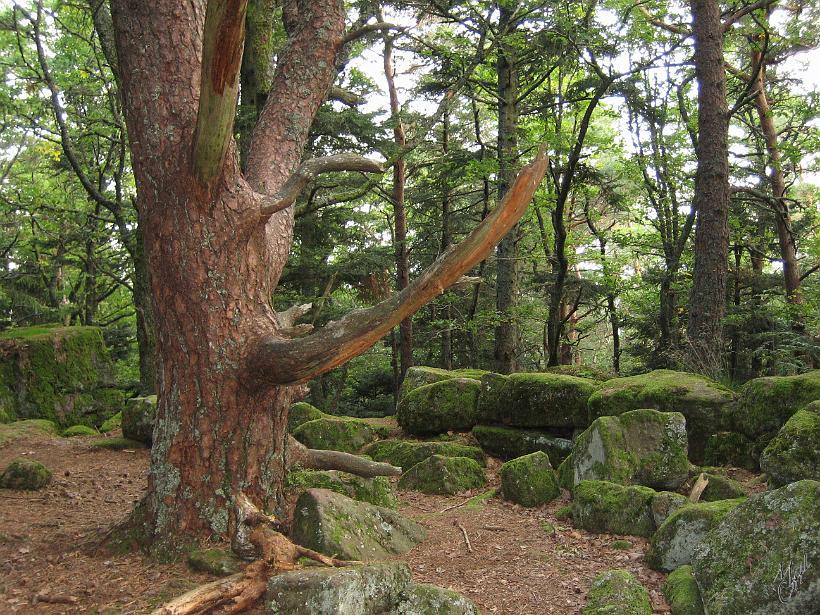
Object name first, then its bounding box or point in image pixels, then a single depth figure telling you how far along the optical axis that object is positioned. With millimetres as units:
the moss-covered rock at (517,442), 7750
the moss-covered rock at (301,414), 9430
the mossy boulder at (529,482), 6297
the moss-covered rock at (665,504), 5117
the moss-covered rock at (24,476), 5609
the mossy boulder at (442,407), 8812
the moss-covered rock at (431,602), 3469
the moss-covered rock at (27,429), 8078
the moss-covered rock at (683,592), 3830
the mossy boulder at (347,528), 4000
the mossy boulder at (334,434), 8094
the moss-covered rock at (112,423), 10133
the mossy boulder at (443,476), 6816
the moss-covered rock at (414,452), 7711
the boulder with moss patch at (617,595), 3812
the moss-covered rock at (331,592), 3121
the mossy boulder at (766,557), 3352
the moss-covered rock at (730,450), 6336
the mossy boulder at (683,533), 4441
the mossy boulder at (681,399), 6637
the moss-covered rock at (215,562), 3512
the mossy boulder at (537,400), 7691
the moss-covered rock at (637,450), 5934
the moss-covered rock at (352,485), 5383
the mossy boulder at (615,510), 5297
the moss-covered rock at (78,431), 9117
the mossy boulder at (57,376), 9883
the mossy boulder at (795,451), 4844
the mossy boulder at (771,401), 6004
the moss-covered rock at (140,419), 8211
